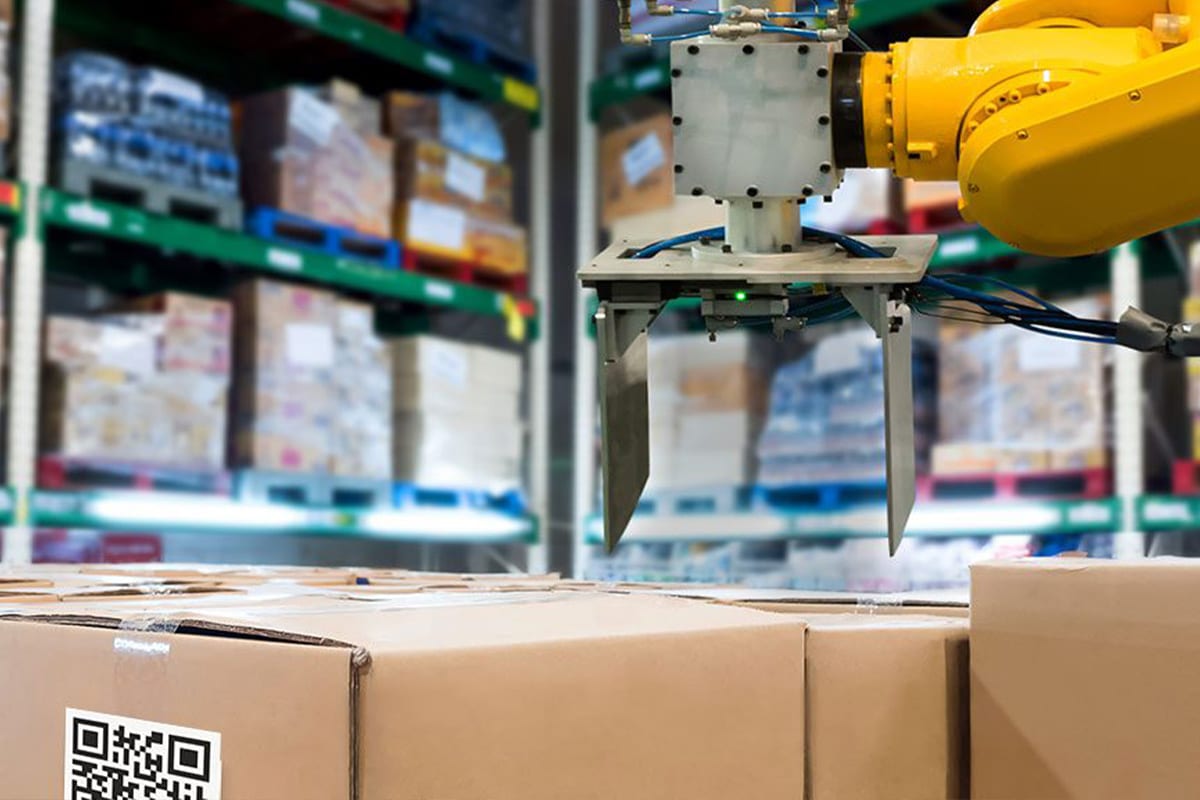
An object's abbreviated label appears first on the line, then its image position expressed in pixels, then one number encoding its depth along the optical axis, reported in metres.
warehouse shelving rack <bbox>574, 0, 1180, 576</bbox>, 4.25
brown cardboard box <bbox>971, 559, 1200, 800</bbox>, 1.07
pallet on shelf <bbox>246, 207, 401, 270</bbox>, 4.86
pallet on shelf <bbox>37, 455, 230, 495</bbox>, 4.17
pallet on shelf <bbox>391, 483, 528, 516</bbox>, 5.26
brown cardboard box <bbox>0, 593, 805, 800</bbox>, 0.82
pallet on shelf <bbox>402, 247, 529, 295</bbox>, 5.51
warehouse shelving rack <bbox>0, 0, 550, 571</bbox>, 4.16
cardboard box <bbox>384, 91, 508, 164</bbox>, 5.47
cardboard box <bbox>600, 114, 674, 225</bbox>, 5.52
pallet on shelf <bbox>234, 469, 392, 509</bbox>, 4.66
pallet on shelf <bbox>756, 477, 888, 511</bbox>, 4.80
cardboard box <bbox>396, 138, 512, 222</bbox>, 5.40
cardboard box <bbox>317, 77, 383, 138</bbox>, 5.14
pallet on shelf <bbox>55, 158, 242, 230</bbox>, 4.31
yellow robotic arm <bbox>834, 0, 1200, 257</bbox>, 1.14
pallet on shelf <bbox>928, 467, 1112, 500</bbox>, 4.33
